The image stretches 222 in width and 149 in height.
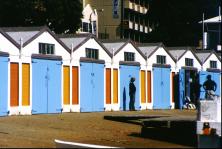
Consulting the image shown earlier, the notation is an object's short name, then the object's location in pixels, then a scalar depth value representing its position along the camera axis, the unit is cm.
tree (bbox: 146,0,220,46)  7338
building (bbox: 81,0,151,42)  8689
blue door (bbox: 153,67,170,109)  3847
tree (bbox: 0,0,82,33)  6744
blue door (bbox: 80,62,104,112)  3155
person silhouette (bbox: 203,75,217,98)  2895
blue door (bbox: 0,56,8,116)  2567
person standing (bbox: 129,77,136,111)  3481
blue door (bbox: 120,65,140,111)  3512
